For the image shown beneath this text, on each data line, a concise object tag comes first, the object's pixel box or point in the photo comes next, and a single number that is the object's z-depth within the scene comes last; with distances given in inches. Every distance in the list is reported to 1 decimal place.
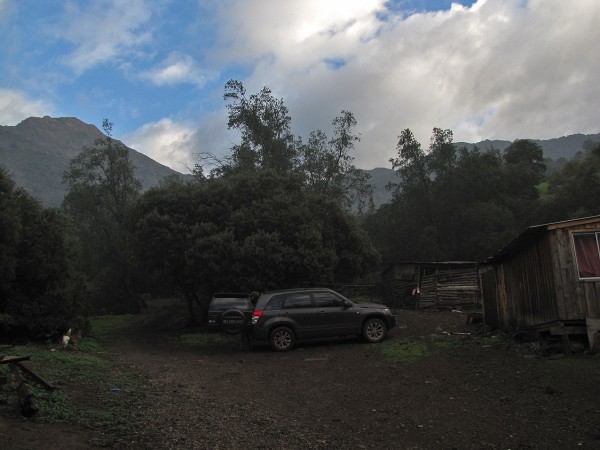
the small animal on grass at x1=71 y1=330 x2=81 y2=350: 597.4
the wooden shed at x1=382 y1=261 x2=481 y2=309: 1069.1
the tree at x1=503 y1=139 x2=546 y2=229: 1812.3
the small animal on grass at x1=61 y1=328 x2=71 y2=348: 579.0
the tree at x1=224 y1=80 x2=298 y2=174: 1432.1
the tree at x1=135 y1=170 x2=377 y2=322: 773.3
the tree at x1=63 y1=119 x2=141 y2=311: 1582.2
